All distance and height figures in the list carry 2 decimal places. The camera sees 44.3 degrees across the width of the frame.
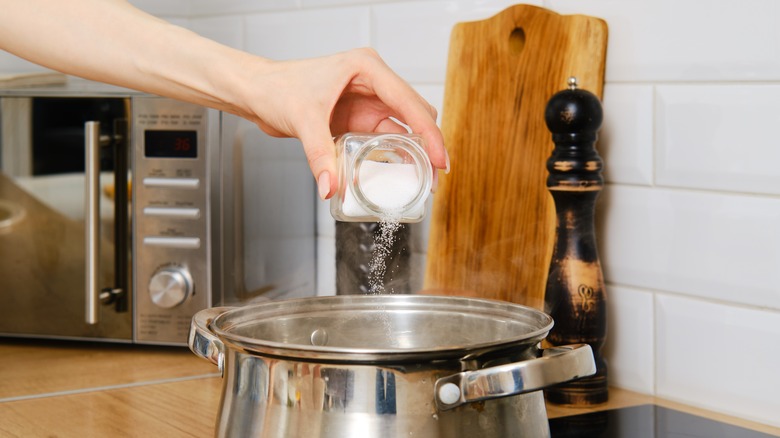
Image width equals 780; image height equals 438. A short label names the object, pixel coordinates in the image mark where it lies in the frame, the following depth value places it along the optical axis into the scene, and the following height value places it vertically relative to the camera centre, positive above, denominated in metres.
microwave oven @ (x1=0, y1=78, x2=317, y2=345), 1.25 +0.01
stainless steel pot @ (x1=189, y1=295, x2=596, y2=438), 0.59 -0.10
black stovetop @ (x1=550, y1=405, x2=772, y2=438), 0.88 -0.20
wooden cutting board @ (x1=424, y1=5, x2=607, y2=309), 1.05 +0.08
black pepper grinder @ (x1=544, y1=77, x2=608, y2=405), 0.95 -0.02
